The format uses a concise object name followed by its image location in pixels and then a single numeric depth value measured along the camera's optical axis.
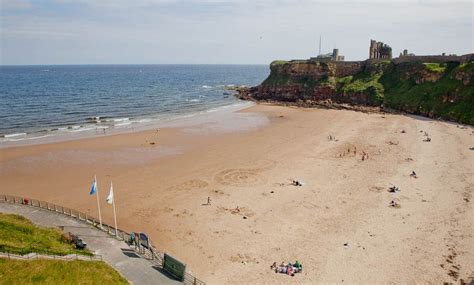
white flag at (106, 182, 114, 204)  21.60
